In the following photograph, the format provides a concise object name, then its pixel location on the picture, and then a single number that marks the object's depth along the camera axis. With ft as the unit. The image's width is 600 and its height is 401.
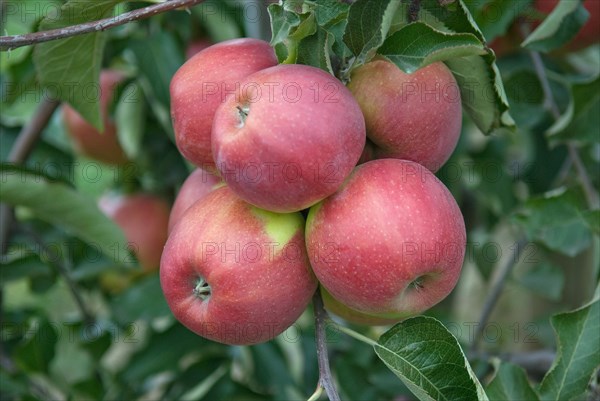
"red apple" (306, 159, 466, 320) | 3.48
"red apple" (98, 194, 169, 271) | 5.14
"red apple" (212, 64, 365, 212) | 3.47
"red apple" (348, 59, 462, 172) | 3.58
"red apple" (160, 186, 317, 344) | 3.53
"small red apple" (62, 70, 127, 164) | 5.11
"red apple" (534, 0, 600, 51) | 4.07
